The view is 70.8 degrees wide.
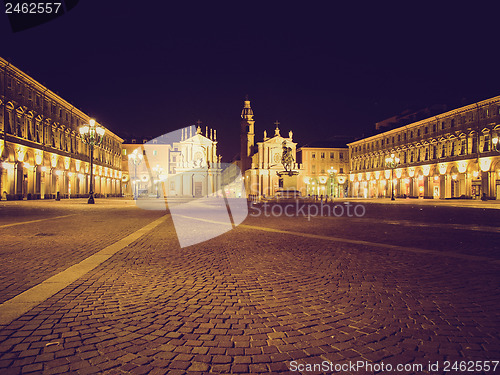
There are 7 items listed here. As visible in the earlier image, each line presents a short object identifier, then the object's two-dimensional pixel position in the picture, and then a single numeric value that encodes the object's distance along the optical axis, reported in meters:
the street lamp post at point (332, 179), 82.07
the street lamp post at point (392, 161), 45.11
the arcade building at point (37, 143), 36.72
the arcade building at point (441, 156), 45.75
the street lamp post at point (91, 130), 26.65
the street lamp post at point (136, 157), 38.56
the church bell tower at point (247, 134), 96.12
